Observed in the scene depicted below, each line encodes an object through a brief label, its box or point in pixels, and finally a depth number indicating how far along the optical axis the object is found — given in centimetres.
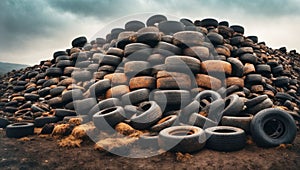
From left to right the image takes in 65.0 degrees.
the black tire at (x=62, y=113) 909
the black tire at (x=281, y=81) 1231
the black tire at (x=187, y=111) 755
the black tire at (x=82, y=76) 1159
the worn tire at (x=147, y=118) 724
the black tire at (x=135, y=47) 1055
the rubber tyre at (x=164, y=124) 709
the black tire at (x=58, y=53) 1650
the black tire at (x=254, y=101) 786
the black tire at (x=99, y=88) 959
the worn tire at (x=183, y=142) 589
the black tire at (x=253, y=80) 1071
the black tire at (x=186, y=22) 1394
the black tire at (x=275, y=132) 641
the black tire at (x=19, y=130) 787
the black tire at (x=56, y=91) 1118
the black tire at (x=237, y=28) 1574
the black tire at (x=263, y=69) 1187
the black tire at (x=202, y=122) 704
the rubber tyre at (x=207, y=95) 827
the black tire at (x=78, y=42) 1683
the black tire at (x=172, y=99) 816
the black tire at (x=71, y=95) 987
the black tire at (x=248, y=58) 1174
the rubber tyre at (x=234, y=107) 738
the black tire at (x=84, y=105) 897
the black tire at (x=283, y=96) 1055
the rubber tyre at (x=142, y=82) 914
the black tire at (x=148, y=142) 641
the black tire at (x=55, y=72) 1321
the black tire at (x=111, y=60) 1112
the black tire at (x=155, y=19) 1473
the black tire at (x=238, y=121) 694
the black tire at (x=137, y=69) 972
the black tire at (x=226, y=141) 611
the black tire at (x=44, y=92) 1192
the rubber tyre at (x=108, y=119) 743
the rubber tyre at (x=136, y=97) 857
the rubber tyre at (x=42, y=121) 883
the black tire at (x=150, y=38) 1071
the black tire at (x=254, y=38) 1728
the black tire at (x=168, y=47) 1040
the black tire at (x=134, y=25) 1456
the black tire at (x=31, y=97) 1192
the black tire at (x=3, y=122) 943
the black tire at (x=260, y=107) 777
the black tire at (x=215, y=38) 1205
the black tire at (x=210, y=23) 1452
